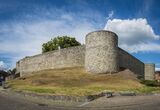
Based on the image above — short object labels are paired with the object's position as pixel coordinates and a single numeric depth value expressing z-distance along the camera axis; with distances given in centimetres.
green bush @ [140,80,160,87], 1667
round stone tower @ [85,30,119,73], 2015
